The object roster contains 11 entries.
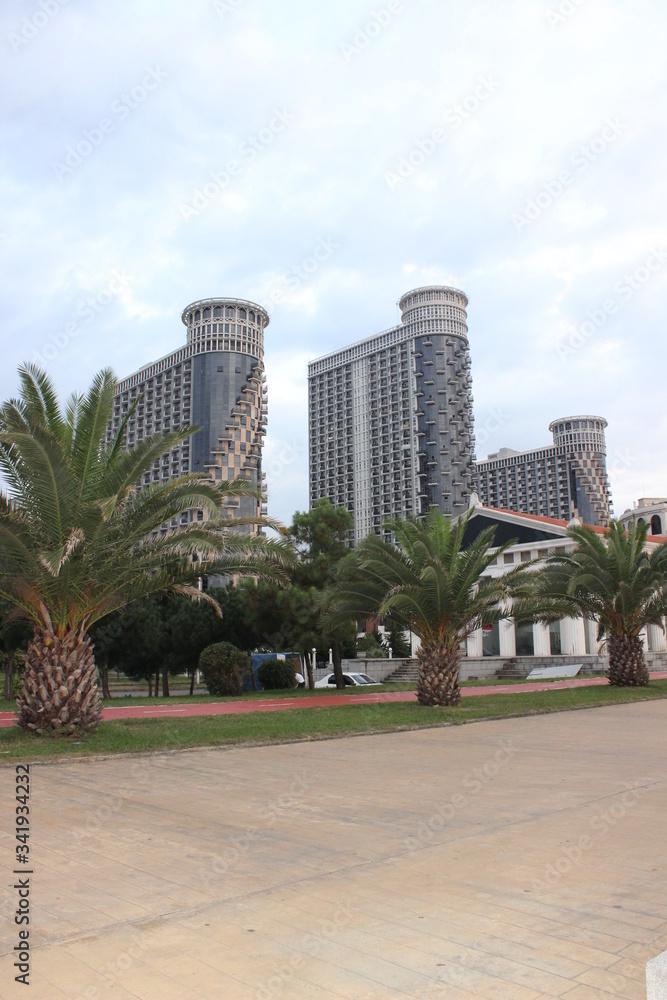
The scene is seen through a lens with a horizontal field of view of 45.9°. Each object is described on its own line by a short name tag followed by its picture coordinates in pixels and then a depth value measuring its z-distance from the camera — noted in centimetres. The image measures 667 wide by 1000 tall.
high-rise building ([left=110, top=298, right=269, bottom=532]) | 11119
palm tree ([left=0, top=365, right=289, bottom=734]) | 1218
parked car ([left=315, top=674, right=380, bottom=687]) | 3575
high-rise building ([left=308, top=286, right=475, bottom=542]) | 12456
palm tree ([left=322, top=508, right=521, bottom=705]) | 1823
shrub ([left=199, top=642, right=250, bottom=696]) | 2580
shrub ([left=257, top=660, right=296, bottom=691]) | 3203
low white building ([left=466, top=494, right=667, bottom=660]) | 4888
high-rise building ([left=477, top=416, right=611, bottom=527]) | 15875
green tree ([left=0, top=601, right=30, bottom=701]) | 2636
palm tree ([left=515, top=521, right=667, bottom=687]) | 2481
